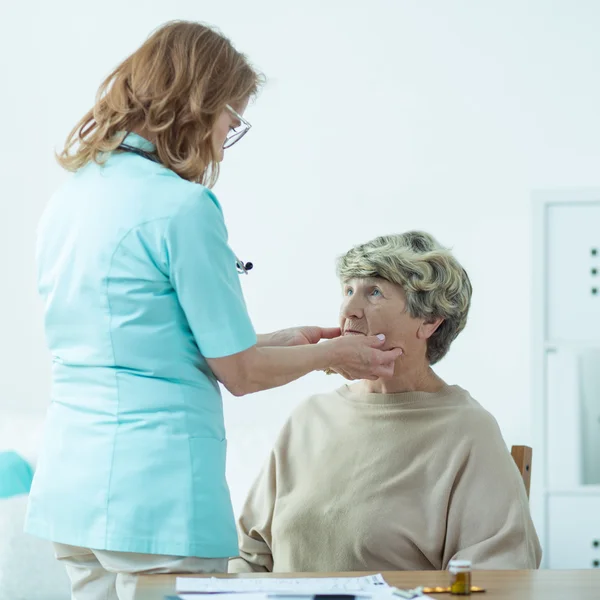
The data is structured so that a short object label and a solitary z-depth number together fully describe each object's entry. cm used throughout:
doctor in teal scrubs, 289
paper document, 275
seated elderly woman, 335
